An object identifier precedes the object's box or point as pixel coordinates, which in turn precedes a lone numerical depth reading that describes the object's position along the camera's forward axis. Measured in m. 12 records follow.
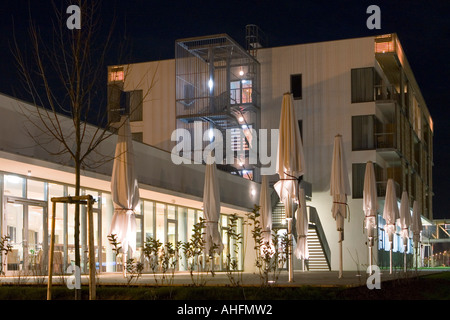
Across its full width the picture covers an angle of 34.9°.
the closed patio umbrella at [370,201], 22.66
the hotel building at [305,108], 40.00
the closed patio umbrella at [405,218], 30.03
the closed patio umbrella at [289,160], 16.38
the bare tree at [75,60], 11.36
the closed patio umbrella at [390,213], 26.98
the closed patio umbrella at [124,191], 17.59
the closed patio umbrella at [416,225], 32.92
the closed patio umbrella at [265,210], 25.86
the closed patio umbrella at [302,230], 25.33
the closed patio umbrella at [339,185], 20.03
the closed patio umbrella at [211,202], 22.62
